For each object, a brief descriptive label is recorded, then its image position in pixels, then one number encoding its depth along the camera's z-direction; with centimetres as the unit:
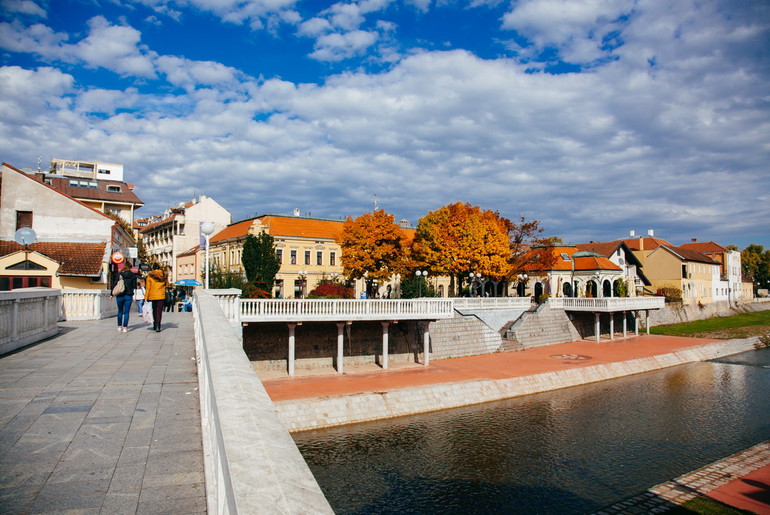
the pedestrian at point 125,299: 1368
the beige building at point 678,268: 6644
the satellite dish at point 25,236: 1759
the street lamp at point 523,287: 5703
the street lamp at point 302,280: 5235
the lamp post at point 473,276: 4338
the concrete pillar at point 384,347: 2810
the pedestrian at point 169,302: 3163
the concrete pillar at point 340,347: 2659
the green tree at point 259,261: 4393
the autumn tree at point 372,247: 4719
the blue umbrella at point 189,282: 3716
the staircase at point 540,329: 3812
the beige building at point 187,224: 7038
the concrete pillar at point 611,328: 4445
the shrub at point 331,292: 3766
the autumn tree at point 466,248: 4503
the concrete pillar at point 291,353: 2506
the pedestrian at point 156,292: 1347
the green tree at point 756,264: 10669
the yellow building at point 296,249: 5350
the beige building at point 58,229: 2294
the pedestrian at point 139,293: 2047
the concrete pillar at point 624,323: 4739
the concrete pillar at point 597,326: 4317
